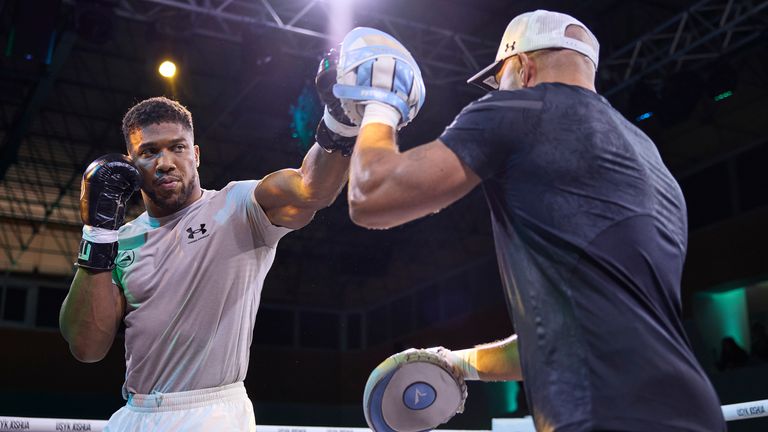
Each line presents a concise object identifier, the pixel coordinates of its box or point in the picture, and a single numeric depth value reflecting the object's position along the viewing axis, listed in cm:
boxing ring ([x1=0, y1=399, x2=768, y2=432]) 274
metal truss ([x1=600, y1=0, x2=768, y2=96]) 852
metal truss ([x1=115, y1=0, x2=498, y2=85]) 856
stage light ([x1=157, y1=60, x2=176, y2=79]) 895
